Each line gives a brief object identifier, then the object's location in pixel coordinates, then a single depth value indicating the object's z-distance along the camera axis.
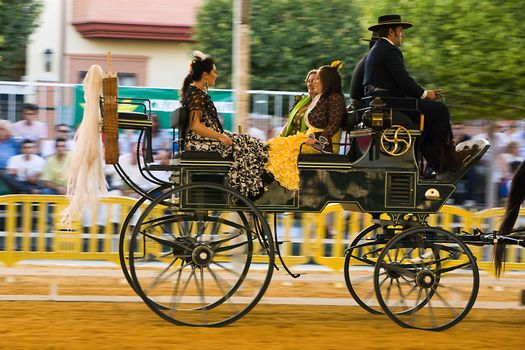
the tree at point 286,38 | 17.39
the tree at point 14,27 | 18.64
